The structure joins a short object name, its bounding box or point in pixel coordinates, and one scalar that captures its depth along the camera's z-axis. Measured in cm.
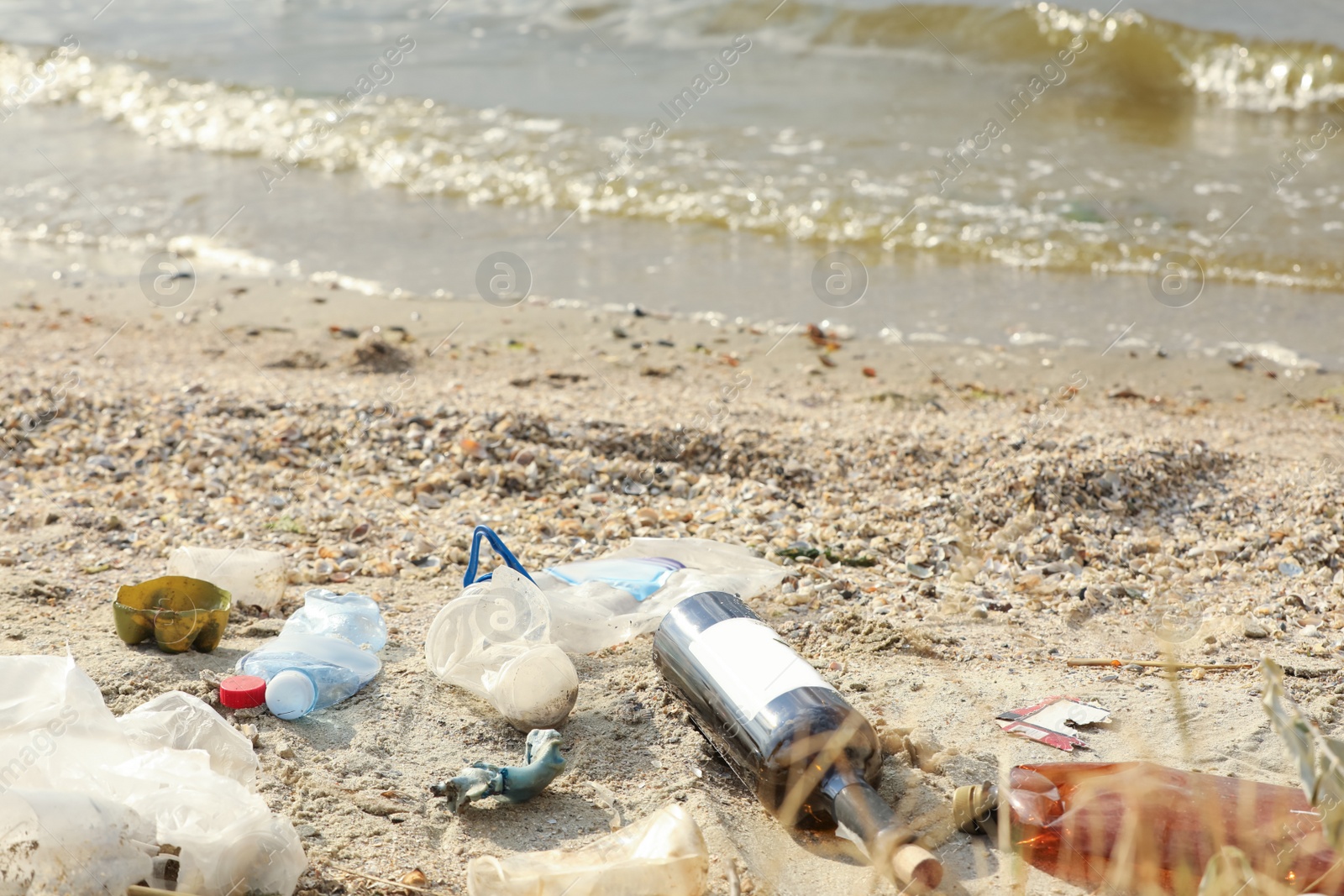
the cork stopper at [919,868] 178
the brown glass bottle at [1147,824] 179
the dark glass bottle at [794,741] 182
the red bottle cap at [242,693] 201
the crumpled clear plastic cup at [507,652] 199
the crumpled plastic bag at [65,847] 176
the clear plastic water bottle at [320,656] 201
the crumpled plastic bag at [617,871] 179
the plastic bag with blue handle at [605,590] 207
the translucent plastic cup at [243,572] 221
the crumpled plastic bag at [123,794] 177
